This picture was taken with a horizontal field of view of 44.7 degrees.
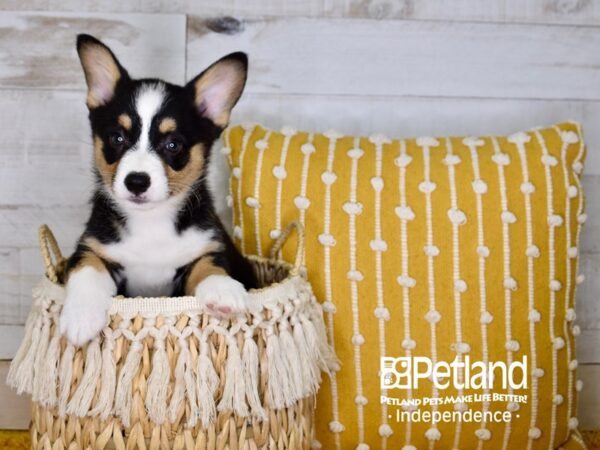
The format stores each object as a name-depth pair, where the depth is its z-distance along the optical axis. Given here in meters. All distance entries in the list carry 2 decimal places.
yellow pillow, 1.48
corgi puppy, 1.35
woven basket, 1.14
